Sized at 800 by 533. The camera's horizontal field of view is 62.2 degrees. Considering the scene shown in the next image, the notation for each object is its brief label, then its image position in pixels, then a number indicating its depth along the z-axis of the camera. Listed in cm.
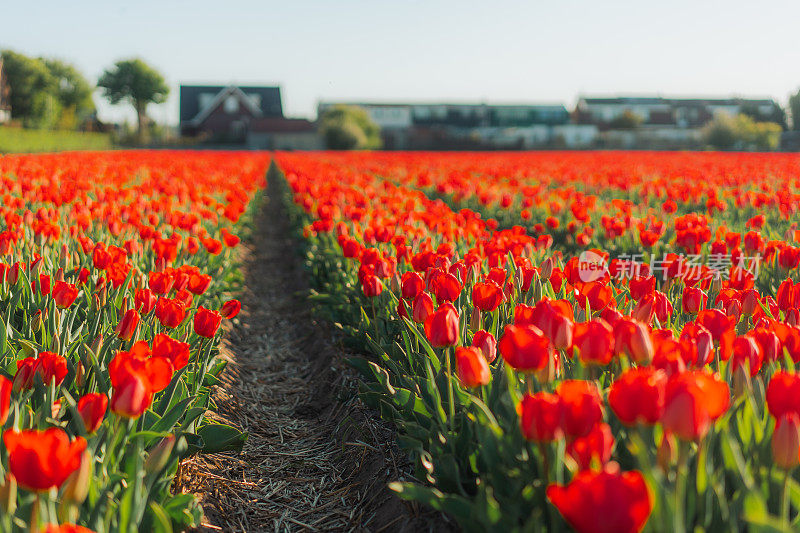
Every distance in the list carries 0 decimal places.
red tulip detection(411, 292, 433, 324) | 231
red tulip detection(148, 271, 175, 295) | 278
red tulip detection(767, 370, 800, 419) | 139
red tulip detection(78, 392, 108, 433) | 169
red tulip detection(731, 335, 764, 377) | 180
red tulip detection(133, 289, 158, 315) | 262
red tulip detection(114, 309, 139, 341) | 233
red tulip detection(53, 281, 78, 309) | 254
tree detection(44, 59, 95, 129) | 8150
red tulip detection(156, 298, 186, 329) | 244
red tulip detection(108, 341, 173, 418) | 162
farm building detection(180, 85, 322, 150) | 5178
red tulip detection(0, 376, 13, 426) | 149
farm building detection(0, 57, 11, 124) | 6399
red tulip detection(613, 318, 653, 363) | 173
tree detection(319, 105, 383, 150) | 4441
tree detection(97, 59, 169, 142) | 7662
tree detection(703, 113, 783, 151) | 4197
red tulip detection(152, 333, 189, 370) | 193
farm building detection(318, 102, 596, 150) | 6575
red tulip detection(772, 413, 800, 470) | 132
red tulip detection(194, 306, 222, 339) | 245
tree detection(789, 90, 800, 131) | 5830
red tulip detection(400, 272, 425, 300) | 260
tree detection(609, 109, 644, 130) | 6009
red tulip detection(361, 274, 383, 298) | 305
